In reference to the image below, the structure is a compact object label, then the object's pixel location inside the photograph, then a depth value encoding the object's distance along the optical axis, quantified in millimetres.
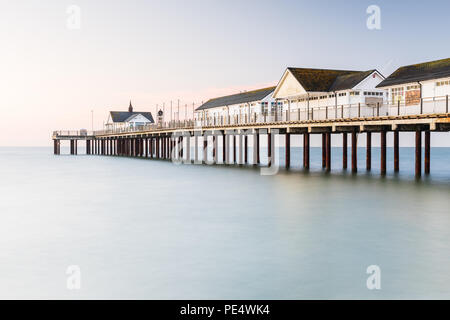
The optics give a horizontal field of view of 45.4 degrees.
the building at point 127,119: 109188
